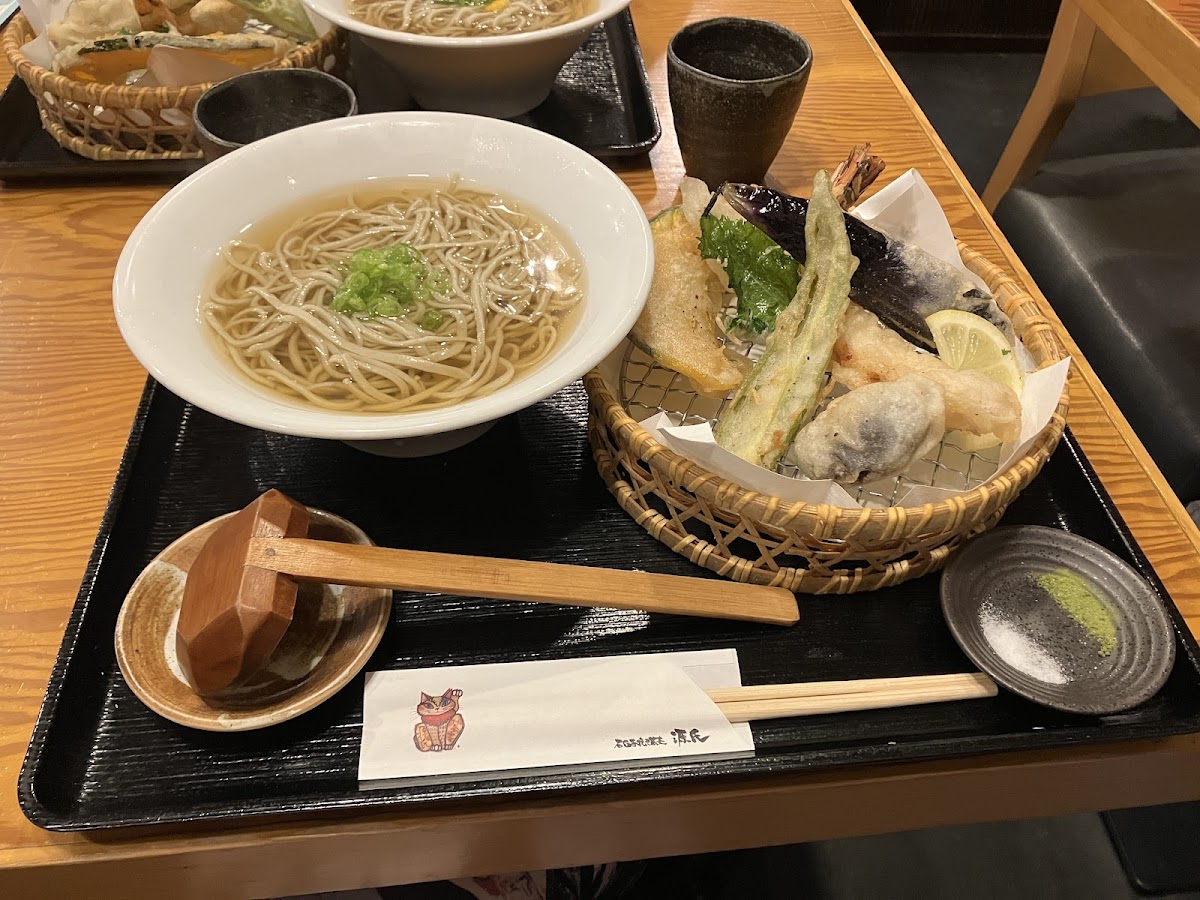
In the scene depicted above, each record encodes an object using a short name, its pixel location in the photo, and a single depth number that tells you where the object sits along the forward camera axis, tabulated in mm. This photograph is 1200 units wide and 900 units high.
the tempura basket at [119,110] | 519
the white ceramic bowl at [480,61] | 518
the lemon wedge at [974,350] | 404
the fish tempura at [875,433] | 368
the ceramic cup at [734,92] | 490
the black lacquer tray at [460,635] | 329
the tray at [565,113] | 555
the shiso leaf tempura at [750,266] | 431
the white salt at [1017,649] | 353
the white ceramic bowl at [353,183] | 331
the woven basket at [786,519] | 348
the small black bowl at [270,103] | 493
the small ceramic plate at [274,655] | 331
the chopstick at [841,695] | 349
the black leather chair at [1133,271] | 634
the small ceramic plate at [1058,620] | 345
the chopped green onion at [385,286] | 432
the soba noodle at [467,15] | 617
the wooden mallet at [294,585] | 322
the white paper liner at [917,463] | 353
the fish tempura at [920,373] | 386
